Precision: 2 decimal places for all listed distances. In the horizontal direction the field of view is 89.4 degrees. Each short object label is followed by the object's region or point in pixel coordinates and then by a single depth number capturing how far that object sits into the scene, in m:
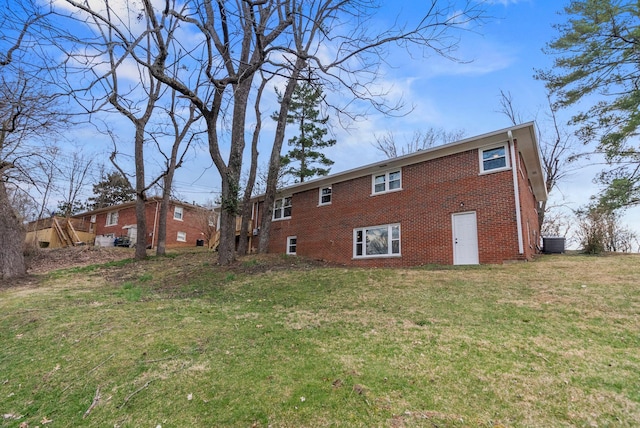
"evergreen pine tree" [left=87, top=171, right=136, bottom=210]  33.39
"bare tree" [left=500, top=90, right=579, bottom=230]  22.83
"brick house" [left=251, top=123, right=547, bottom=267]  10.52
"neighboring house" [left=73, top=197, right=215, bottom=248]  24.92
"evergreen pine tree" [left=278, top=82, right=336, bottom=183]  24.42
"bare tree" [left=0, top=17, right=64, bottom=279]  5.49
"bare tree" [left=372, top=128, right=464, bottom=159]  25.78
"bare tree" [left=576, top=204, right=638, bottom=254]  13.33
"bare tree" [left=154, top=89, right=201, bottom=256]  16.91
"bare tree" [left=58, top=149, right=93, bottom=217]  30.22
